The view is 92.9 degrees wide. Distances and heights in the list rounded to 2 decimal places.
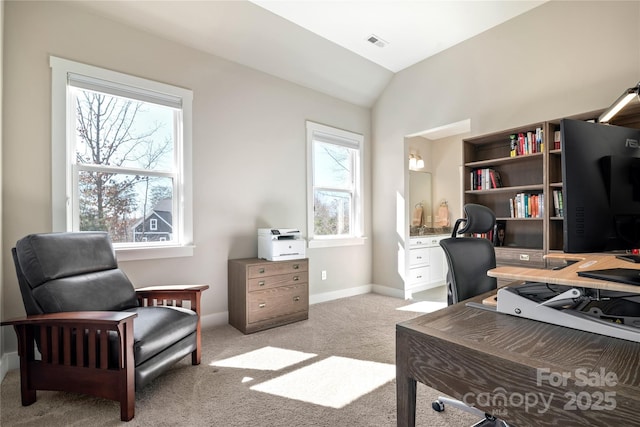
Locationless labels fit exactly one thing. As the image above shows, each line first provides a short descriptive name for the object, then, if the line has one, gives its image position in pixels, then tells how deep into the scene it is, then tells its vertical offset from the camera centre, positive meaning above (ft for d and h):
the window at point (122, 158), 8.05 +1.76
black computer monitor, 3.03 +0.25
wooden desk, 2.06 -1.21
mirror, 18.15 +0.87
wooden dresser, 9.78 -2.61
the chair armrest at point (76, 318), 5.41 -1.83
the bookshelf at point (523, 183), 9.10 +1.01
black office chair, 5.30 -0.90
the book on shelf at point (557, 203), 9.06 +0.29
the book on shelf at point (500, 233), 10.76 -0.70
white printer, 10.52 -1.00
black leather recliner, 5.58 -2.17
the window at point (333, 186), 13.35 +1.38
